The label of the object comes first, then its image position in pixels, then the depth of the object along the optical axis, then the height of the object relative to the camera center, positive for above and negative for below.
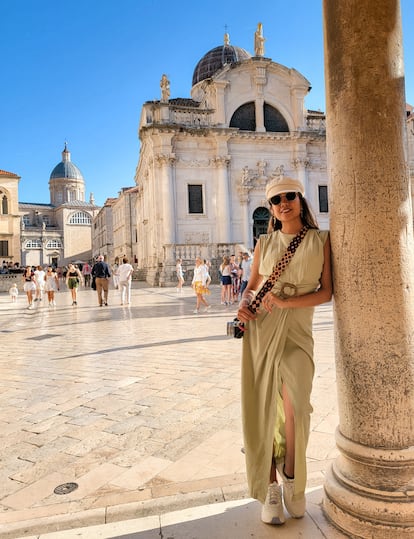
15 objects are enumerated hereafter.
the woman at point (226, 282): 14.85 -0.44
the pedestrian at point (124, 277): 16.53 -0.14
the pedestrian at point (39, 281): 19.23 -0.19
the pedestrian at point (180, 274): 21.97 -0.14
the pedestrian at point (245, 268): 14.19 +0.02
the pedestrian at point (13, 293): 20.77 -0.71
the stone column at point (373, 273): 2.24 -0.05
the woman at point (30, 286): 17.45 -0.35
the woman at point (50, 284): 17.61 -0.31
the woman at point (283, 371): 2.39 -0.58
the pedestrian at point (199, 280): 13.42 -0.30
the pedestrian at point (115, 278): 22.53 -0.25
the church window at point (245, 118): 32.19 +11.18
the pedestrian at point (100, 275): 16.61 -0.02
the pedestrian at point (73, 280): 17.75 -0.18
